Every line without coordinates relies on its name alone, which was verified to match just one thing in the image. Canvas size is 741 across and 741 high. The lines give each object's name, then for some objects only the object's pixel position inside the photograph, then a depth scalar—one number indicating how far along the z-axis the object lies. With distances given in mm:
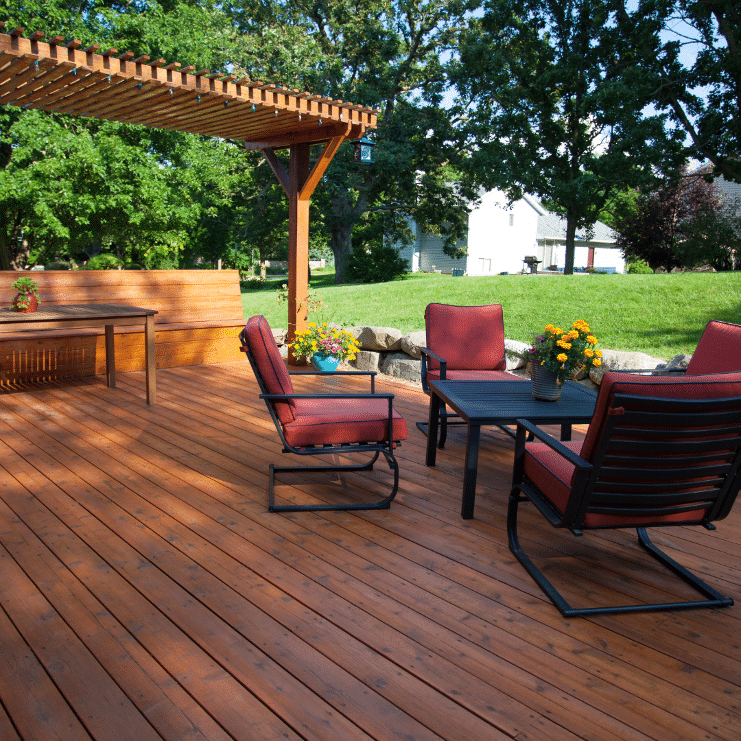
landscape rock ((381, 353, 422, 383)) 6855
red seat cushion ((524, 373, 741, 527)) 2156
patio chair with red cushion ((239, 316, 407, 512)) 3328
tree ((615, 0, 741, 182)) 15195
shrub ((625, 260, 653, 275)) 23016
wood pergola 4668
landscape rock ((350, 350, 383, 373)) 7246
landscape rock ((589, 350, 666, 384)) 5617
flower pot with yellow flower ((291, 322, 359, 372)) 6172
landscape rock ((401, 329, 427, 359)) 6809
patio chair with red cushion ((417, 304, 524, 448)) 5031
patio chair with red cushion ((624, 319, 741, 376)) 3539
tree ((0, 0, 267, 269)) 12297
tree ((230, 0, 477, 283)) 20297
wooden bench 6301
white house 31062
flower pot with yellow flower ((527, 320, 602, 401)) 3596
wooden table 4836
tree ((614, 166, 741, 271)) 14930
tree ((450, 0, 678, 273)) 17234
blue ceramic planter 6195
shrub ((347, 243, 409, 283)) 21062
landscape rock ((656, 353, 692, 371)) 5027
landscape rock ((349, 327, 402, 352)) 7113
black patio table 3273
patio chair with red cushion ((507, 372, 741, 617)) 2166
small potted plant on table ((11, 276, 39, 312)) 5078
